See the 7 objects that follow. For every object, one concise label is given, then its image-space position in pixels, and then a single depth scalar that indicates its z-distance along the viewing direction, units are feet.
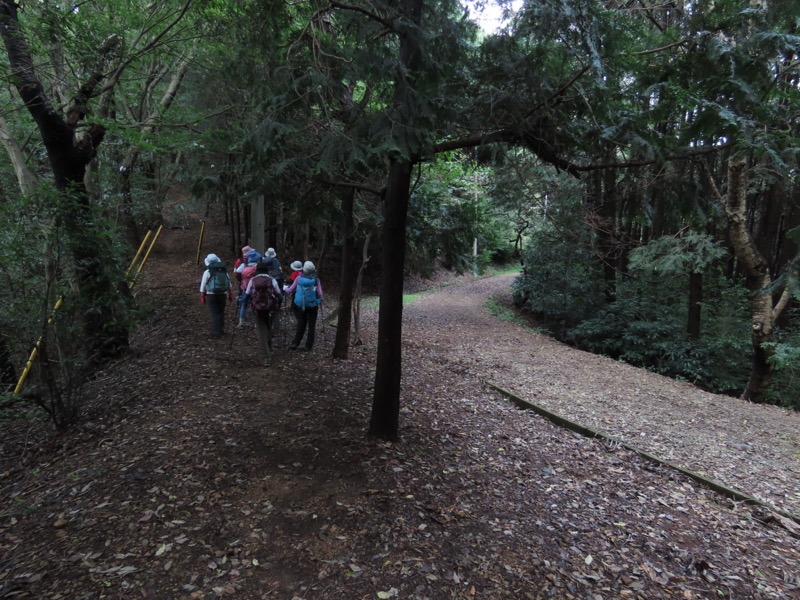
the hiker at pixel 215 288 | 25.12
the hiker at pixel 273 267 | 23.00
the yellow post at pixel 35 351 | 14.57
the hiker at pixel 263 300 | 21.71
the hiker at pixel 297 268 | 26.32
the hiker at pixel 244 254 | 26.15
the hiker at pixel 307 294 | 24.68
